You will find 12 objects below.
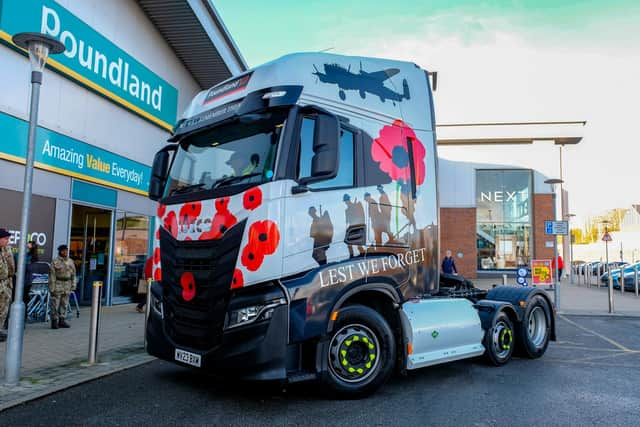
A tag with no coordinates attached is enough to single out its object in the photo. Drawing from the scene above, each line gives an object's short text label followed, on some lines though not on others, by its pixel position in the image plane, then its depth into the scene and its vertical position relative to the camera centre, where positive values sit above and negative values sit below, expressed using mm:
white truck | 4285 +230
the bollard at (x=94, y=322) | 6297 -885
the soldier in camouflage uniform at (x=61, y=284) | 9102 -589
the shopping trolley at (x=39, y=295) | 9555 -847
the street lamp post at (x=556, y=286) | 13238 -663
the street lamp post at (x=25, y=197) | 5160 +593
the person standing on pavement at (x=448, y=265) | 12006 -144
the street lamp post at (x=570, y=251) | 28753 +668
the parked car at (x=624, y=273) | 21422 -583
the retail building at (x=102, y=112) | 9641 +3325
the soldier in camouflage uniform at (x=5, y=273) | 7578 -336
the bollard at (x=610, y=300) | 13147 -1004
